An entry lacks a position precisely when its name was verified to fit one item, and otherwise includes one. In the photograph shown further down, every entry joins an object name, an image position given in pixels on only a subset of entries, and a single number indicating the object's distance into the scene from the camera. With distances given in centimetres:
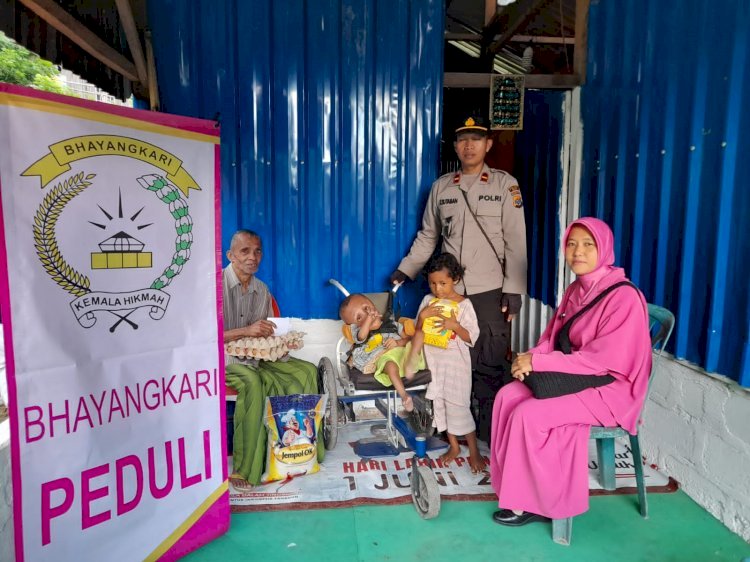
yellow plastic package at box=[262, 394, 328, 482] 323
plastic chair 263
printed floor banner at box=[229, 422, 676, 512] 301
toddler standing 338
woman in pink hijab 255
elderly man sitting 324
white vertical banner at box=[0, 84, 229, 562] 189
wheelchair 340
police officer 376
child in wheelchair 342
